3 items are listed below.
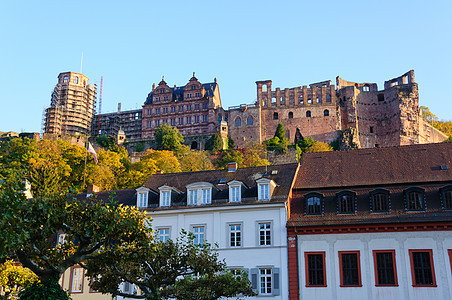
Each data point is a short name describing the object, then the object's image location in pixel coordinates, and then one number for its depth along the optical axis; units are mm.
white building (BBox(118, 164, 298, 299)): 36469
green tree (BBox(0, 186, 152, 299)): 24719
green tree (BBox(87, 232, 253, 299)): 27125
